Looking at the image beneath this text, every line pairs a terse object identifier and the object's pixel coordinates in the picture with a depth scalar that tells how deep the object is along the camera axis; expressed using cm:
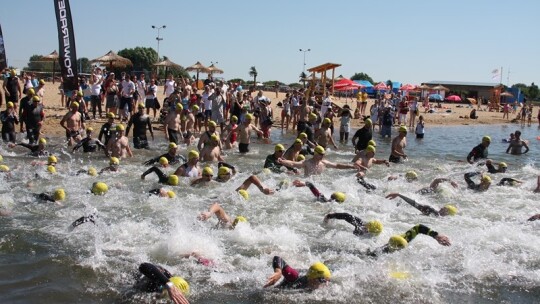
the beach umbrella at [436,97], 5183
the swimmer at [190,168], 1081
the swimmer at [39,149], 1321
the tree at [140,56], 7869
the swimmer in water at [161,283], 499
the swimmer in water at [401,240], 690
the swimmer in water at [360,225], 771
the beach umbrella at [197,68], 3012
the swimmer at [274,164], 1161
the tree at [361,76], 9719
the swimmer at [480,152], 1444
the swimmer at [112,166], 1173
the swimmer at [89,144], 1342
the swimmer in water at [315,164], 1145
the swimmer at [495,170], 1286
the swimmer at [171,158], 1195
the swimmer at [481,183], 1133
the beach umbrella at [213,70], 3110
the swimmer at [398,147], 1450
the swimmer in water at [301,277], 575
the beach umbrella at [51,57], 2808
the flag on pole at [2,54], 1521
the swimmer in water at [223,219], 792
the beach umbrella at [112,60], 2398
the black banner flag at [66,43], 1675
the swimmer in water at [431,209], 900
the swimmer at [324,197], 962
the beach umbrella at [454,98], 5622
